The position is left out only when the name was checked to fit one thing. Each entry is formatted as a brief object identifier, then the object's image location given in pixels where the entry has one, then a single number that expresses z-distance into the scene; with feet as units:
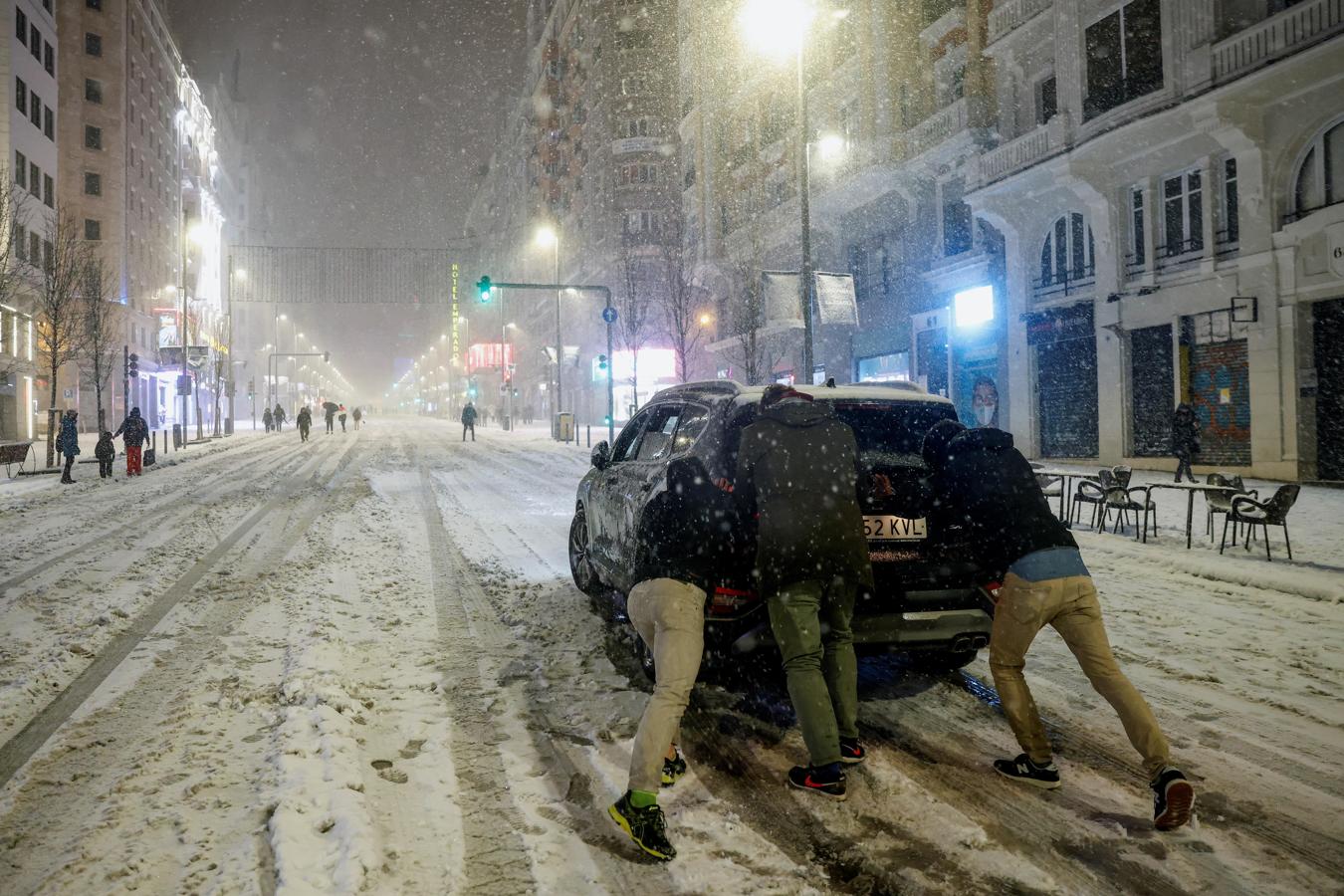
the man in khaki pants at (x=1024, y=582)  11.71
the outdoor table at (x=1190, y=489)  30.77
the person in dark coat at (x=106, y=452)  65.00
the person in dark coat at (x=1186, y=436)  54.75
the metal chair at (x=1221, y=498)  31.12
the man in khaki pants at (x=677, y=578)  10.71
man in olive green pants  11.36
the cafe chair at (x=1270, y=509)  27.84
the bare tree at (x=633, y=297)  120.16
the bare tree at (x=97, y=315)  92.63
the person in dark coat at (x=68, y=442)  62.28
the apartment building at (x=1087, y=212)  54.75
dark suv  13.50
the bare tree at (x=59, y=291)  81.30
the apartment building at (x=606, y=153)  211.41
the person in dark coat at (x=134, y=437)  65.28
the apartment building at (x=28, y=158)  118.52
